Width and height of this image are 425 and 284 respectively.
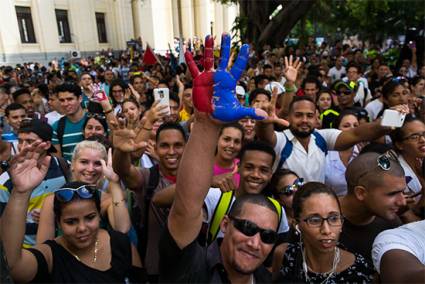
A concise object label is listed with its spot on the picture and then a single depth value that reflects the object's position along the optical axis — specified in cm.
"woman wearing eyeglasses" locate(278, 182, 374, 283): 178
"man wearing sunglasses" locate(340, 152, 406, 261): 212
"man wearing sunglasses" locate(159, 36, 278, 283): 135
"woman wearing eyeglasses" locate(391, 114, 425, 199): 279
